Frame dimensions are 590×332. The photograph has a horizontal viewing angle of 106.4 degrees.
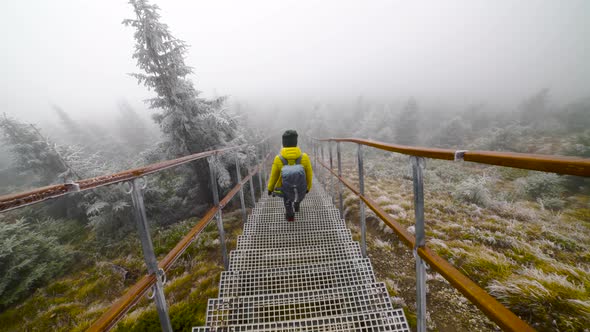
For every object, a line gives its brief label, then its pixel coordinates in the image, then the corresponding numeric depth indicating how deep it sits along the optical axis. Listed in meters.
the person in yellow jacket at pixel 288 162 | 4.28
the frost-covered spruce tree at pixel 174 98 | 8.55
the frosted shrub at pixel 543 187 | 8.83
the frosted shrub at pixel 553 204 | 7.81
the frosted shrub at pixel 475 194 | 7.54
